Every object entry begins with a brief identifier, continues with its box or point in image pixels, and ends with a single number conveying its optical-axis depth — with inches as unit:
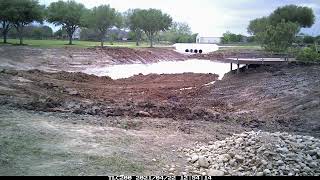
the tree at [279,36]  1111.0
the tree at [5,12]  1425.6
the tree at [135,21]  2230.0
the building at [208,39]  3403.9
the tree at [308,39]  2006.2
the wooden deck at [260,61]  839.3
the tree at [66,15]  1842.4
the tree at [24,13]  1450.7
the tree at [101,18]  1847.3
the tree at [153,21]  2223.5
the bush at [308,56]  864.4
